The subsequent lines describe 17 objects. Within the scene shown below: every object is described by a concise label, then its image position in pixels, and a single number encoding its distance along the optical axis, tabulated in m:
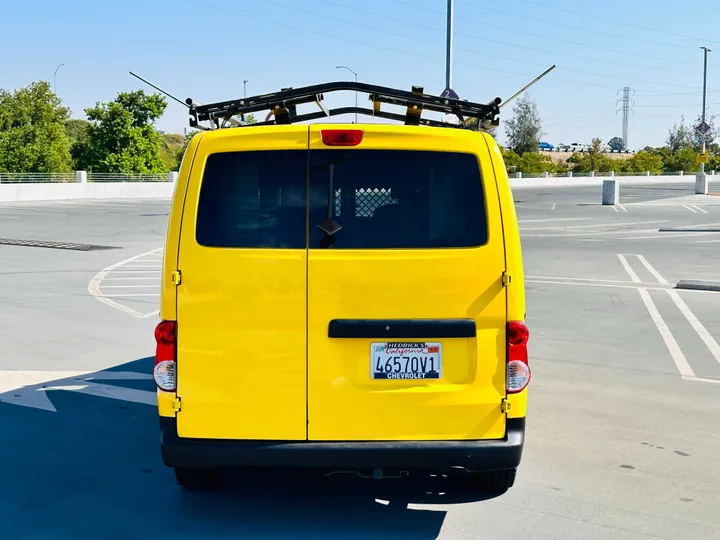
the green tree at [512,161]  89.07
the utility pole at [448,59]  32.94
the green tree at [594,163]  100.38
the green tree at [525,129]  119.50
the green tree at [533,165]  90.06
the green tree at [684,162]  106.81
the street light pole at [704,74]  69.31
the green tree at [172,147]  115.59
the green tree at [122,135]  70.06
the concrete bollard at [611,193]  42.09
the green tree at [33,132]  65.19
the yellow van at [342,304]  4.27
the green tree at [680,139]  130.12
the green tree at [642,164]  102.69
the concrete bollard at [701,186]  52.38
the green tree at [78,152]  72.06
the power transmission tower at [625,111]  166.25
